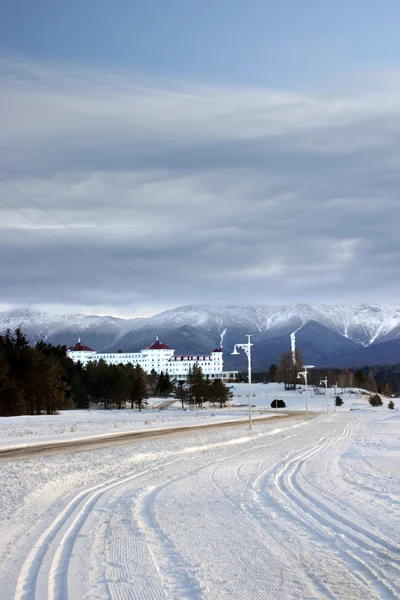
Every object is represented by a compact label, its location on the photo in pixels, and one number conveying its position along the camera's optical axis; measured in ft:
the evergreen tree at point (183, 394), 452.92
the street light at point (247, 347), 159.51
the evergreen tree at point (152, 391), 599.00
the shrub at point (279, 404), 519.60
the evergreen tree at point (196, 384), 433.89
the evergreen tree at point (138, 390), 382.01
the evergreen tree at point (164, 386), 553.23
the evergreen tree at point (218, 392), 466.70
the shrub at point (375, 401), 551.59
